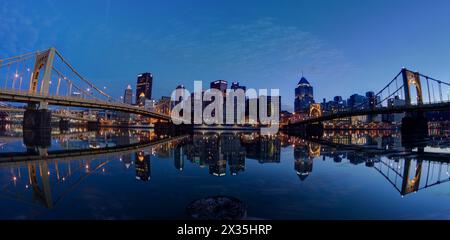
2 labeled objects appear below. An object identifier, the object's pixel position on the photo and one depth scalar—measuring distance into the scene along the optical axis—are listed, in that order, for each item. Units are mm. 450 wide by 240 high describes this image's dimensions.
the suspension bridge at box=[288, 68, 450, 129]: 59000
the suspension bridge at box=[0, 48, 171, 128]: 42688
